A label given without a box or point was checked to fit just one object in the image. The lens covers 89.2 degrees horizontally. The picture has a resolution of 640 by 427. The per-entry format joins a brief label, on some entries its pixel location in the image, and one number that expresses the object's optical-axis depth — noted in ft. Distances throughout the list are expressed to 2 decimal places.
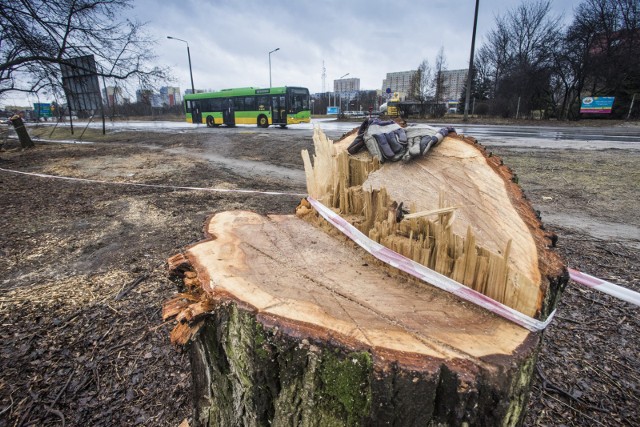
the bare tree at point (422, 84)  113.70
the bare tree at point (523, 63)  77.00
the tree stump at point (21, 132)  44.37
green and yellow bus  63.98
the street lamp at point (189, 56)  88.62
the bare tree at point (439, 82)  106.52
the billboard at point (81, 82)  42.29
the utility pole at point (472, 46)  57.34
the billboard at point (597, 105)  70.74
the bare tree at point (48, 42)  33.24
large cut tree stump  2.91
